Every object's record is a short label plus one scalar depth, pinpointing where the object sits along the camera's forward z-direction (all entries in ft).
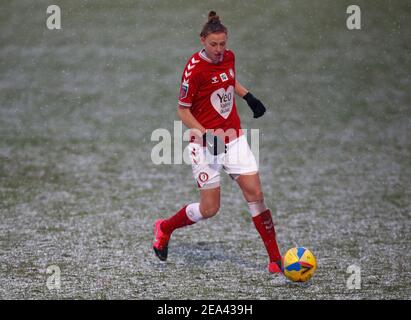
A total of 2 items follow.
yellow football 44.78
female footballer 45.50
